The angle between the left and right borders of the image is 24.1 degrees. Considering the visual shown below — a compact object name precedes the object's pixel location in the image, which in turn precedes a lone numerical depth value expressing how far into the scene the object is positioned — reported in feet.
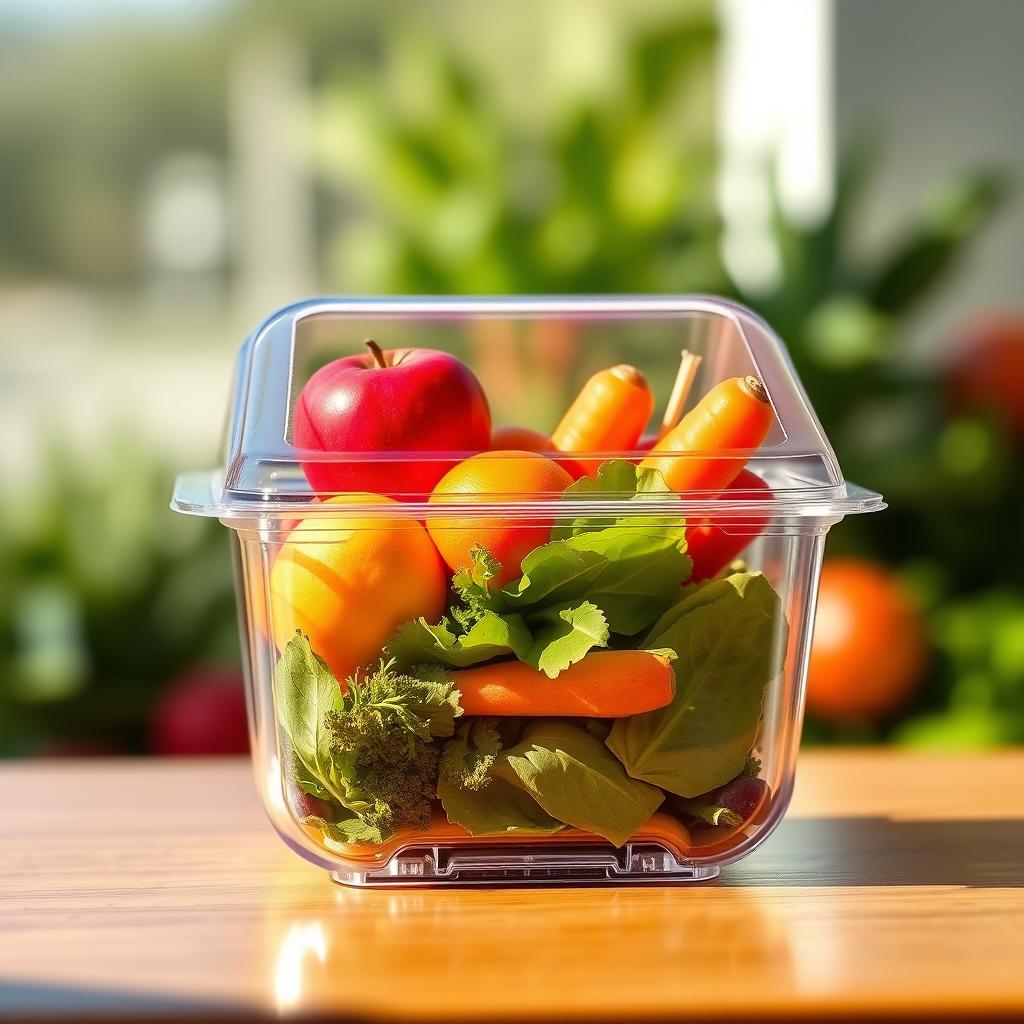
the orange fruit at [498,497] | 2.73
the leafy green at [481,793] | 2.71
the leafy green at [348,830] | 2.76
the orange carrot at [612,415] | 2.98
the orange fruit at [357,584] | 2.71
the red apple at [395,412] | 2.88
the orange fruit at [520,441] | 2.96
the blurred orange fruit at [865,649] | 5.03
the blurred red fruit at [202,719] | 5.51
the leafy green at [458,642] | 2.69
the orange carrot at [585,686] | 2.72
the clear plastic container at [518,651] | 2.71
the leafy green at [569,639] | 2.68
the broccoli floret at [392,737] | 2.68
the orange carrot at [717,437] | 2.81
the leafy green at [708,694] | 2.75
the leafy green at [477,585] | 2.70
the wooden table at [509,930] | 2.51
